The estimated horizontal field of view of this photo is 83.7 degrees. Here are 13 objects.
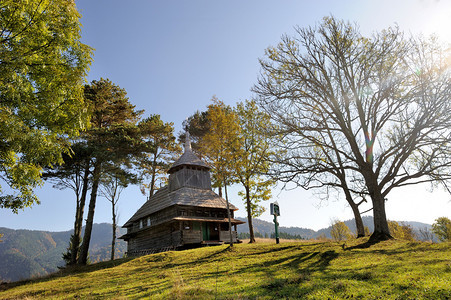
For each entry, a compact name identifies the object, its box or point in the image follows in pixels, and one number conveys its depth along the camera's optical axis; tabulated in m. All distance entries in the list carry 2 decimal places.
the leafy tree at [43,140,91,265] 23.15
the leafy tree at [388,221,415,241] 54.07
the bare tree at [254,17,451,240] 12.49
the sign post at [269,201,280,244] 19.22
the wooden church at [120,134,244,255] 25.67
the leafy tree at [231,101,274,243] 15.41
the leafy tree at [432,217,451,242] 52.83
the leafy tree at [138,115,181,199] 30.94
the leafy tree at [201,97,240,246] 20.02
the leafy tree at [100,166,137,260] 24.78
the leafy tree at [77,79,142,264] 23.47
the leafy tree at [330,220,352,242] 52.45
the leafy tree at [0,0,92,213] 8.15
